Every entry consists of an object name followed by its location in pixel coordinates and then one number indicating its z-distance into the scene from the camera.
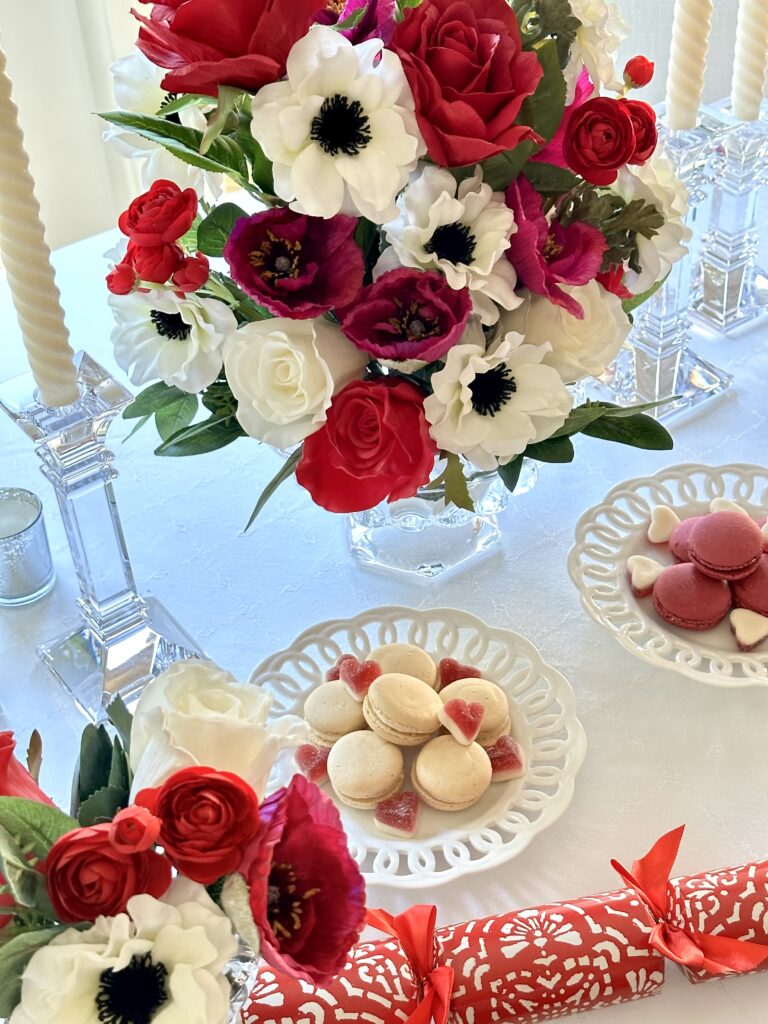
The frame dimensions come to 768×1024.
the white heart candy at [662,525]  1.08
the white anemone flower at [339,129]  0.73
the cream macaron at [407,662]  0.94
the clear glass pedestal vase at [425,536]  1.08
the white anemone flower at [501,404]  0.81
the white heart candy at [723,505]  1.09
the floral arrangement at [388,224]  0.74
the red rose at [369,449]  0.81
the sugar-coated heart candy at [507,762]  0.90
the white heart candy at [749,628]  0.98
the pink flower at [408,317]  0.79
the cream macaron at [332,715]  0.92
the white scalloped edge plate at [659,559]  0.98
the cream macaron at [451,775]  0.87
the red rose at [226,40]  0.72
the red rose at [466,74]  0.74
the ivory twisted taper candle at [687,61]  1.13
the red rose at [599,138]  0.79
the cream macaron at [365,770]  0.88
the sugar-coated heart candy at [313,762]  0.90
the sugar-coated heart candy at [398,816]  0.86
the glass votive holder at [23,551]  1.06
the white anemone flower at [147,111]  0.87
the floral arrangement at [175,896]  0.53
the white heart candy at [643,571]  1.04
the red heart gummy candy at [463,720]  0.89
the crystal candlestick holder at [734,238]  1.26
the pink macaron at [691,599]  1.00
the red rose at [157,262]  0.79
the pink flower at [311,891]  0.56
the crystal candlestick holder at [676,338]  1.19
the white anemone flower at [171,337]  0.82
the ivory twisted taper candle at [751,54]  1.22
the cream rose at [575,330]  0.84
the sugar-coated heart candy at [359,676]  0.92
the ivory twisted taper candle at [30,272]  0.78
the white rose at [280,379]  0.78
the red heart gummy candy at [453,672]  0.95
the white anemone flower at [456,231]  0.77
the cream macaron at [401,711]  0.89
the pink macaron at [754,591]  1.00
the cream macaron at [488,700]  0.91
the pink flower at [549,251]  0.80
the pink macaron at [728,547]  1.00
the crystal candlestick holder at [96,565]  0.90
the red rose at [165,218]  0.77
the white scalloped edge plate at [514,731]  0.85
